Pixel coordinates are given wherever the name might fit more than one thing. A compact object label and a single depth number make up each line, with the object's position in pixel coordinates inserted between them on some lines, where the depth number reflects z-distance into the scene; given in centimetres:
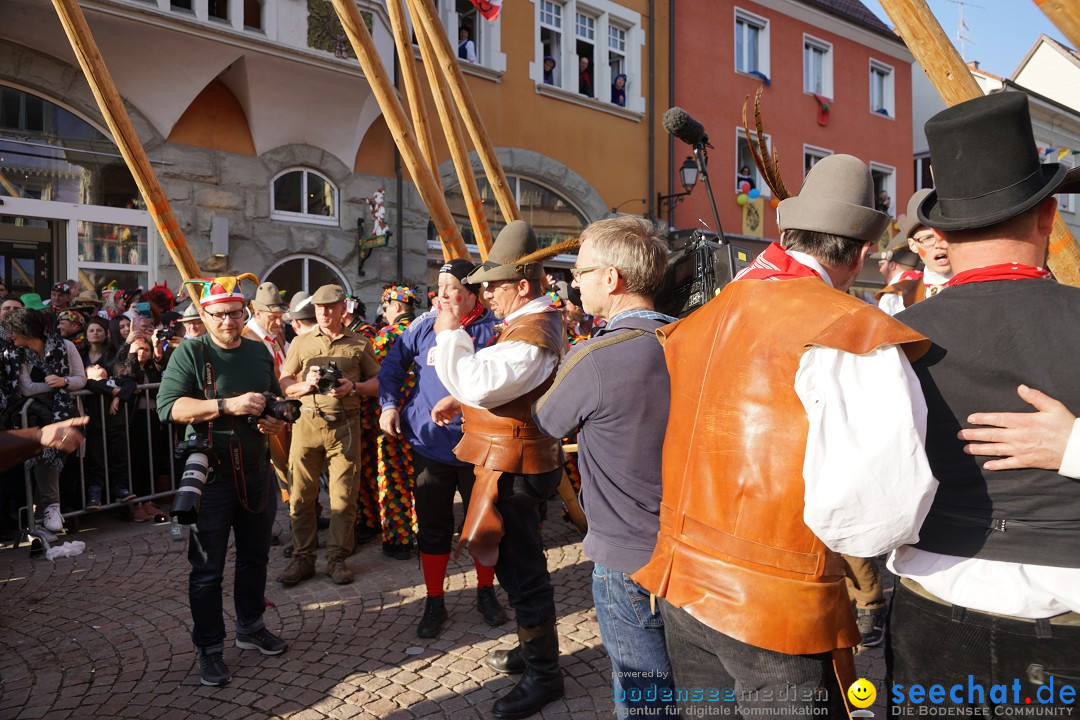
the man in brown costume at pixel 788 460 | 141
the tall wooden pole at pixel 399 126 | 455
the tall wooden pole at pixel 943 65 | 228
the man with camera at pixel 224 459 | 341
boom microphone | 378
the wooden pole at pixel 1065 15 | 189
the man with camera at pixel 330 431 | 475
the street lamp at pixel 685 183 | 1356
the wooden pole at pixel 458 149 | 530
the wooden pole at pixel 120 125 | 438
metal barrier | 526
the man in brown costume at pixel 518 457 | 289
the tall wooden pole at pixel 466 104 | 493
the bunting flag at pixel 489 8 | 627
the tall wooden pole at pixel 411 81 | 494
